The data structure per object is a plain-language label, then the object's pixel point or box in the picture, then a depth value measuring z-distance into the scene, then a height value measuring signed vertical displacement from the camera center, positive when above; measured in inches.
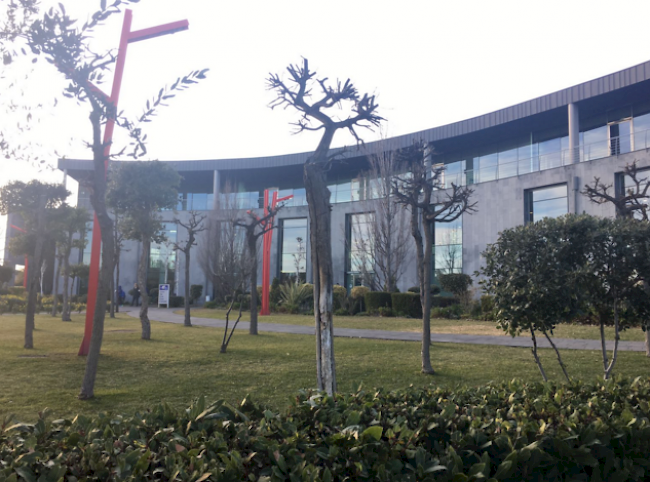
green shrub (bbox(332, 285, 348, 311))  1017.0 -31.8
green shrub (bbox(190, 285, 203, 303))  1435.8 -36.7
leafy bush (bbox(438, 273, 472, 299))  960.4 +2.4
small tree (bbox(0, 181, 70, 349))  811.8 +140.6
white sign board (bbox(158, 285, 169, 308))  1175.0 -36.1
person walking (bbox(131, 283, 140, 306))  1363.2 -51.3
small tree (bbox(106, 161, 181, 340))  595.2 +108.8
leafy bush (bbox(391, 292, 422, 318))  885.8 -40.3
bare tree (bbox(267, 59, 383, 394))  187.0 +43.9
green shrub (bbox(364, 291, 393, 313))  959.0 -36.2
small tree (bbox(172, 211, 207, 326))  729.6 -24.8
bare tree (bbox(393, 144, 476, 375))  343.5 +58.6
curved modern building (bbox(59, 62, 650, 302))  861.2 +253.0
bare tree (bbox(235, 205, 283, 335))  593.6 +10.4
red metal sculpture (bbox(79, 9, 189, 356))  368.4 +167.5
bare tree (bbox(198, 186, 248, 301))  1235.9 +98.3
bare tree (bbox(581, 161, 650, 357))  260.6 +77.1
